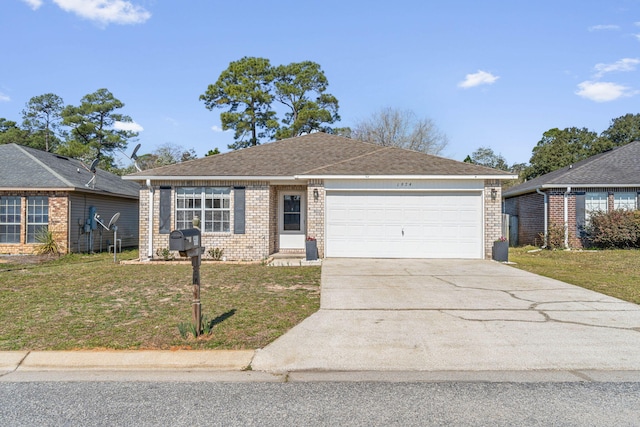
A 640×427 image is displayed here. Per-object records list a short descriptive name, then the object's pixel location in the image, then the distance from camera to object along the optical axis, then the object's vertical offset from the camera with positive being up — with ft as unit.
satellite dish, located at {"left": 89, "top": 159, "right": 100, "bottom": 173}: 53.83 +6.46
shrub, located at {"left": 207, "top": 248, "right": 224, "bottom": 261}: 44.27 -3.61
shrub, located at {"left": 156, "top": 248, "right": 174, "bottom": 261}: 44.06 -3.71
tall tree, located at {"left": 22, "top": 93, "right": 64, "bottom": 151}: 153.48 +37.18
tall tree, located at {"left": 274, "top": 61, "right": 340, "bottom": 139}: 118.21 +35.65
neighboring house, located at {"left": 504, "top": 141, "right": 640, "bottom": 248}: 57.26 +3.15
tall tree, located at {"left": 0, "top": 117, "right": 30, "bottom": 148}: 136.04 +27.05
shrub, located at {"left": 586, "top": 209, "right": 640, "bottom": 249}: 54.54 -1.26
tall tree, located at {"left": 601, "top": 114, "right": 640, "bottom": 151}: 144.87 +30.41
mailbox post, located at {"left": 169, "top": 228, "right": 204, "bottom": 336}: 16.43 -1.24
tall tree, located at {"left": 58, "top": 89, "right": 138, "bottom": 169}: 140.36 +31.01
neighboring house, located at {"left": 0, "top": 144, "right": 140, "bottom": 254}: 50.78 +1.70
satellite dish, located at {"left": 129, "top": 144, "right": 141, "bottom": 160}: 50.02 +7.60
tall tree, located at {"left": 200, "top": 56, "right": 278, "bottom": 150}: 118.83 +33.84
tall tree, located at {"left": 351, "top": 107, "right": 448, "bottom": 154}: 124.57 +23.69
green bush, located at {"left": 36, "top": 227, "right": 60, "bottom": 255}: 49.78 -3.17
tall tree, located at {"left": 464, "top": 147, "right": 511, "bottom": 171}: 170.40 +23.79
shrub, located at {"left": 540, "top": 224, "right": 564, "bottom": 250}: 57.21 -2.25
